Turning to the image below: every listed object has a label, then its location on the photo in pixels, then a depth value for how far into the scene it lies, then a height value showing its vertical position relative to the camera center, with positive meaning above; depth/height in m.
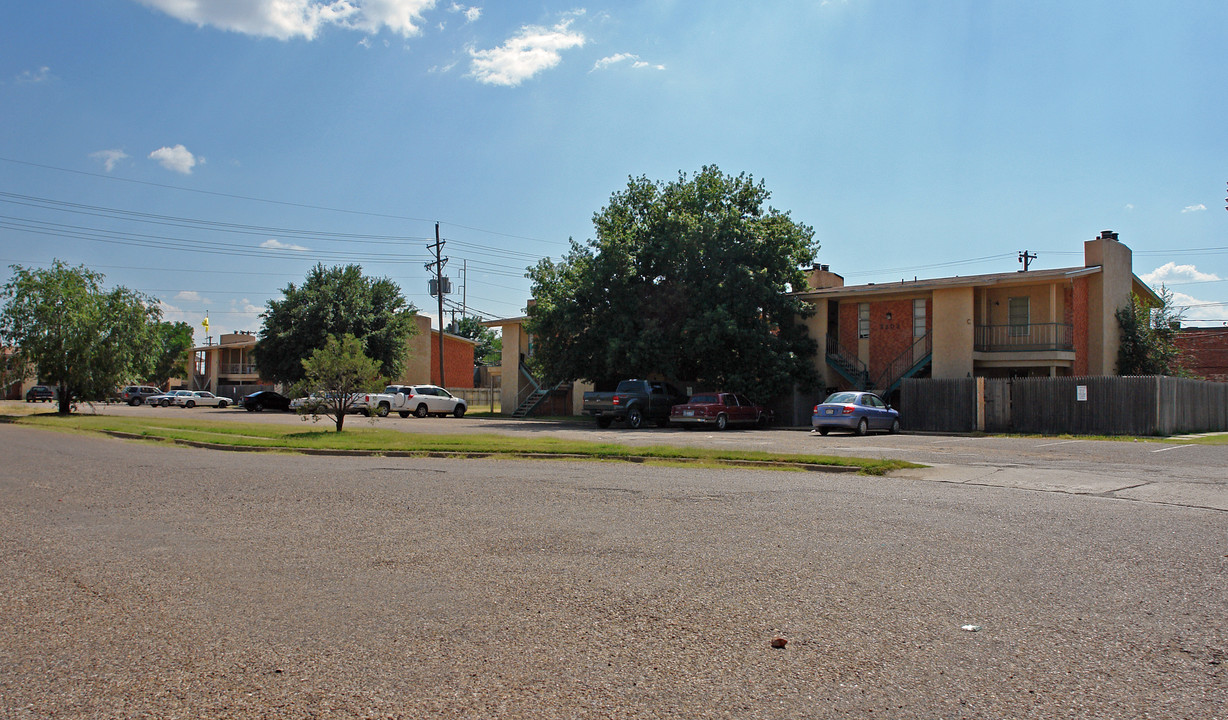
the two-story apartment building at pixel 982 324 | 30.81 +2.65
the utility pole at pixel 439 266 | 51.90 +7.84
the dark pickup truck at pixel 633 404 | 31.48 -0.60
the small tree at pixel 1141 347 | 32.84 +1.84
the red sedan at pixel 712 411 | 30.20 -0.84
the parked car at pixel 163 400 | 63.50 -1.18
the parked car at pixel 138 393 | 66.06 -0.69
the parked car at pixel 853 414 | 25.48 -0.75
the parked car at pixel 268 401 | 52.84 -0.99
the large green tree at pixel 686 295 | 34.09 +4.09
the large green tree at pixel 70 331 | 36.88 +2.42
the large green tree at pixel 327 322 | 52.06 +4.18
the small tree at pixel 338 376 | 22.05 +0.29
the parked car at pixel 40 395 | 72.06 -0.99
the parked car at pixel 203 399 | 63.18 -1.08
